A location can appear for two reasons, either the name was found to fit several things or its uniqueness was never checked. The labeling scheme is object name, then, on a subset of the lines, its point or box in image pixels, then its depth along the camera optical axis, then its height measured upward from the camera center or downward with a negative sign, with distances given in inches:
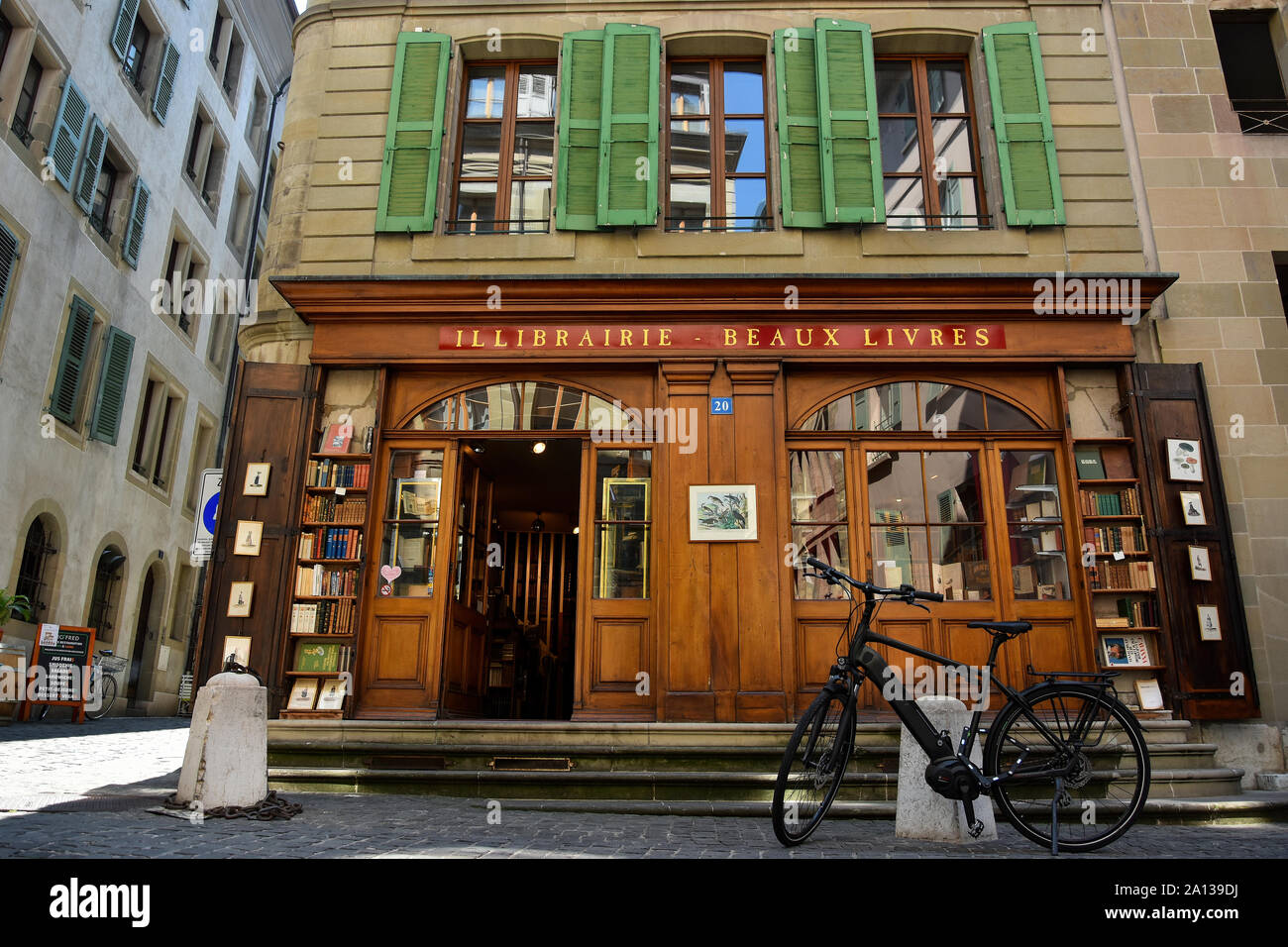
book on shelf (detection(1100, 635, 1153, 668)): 311.1 +19.6
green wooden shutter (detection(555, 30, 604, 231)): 360.2 +224.5
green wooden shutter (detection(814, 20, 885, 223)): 358.0 +224.9
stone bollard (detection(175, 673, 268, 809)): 218.8 -10.3
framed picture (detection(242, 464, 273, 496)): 325.1 +76.6
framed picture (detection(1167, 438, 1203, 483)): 321.1 +84.6
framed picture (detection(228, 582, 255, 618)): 313.7 +34.7
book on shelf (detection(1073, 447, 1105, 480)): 331.0 +85.9
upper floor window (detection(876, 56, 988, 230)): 369.1 +223.8
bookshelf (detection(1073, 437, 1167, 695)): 312.8 +50.5
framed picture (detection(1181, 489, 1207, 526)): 317.4 +67.3
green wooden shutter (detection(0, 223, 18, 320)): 538.9 +254.2
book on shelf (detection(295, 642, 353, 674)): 317.1 +16.2
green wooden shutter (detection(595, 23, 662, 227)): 357.4 +223.1
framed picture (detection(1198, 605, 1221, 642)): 306.7 +28.1
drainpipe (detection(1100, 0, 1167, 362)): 344.2 +205.8
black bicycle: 189.0 -8.1
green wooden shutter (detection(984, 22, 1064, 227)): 357.1 +224.1
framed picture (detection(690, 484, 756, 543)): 320.2 +65.4
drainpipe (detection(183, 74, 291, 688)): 839.1 +319.2
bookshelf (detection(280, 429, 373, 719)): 316.2 +42.5
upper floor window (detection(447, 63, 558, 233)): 371.6 +221.8
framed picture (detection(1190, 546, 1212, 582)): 310.3 +47.7
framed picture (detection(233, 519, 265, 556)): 319.3 +56.3
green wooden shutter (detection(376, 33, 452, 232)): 360.8 +222.0
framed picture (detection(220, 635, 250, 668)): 309.4 +18.4
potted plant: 483.5 +52.4
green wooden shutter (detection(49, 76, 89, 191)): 589.3 +357.5
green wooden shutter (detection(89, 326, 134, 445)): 655.8 +221.6
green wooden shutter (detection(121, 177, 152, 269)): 694.5 +352.9
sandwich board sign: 560.4 +21.5
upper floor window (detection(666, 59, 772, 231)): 369.4 +222.9
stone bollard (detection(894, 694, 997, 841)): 200.4 -19.7
